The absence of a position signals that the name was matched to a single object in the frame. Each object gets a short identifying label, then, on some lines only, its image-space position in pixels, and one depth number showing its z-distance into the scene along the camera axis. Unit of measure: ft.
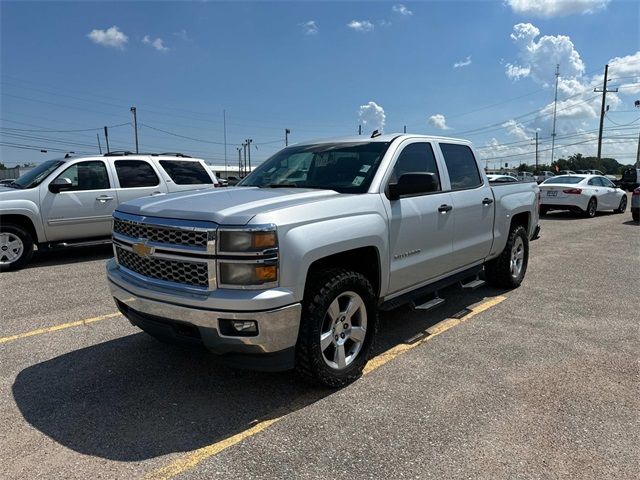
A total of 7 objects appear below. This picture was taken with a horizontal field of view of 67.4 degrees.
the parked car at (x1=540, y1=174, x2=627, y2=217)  51.60
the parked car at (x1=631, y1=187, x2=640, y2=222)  47.11
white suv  25.63
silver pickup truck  9.86
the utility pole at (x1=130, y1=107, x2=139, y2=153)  181.06
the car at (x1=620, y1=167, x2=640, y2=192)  104.47
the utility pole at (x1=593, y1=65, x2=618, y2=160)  168.69
